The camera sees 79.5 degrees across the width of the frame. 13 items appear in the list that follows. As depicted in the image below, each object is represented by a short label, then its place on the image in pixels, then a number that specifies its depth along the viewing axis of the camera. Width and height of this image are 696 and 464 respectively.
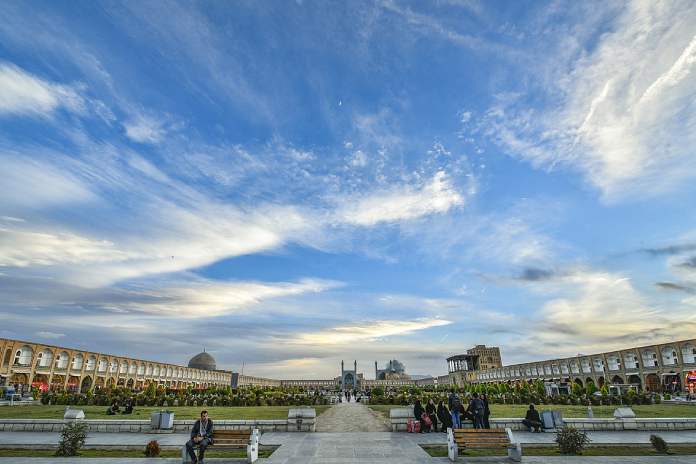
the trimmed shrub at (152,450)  12.34
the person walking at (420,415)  17.31
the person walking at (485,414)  16.02
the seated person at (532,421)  17.12
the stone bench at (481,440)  11.53
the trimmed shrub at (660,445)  12.57
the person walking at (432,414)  17.50
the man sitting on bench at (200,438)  11.27
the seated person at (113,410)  24.67
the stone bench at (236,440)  11.55
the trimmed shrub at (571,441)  12.57
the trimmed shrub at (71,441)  12.44
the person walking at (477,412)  15.72
